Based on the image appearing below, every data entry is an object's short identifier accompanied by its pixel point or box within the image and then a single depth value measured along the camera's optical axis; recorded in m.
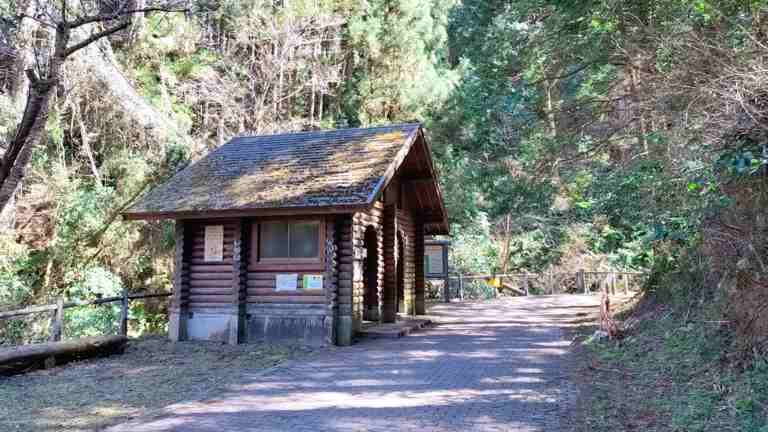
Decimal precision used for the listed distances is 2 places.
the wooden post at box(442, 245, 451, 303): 23.30
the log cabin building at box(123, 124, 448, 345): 11.67
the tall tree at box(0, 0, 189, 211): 4.45
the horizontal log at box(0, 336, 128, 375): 9.11
